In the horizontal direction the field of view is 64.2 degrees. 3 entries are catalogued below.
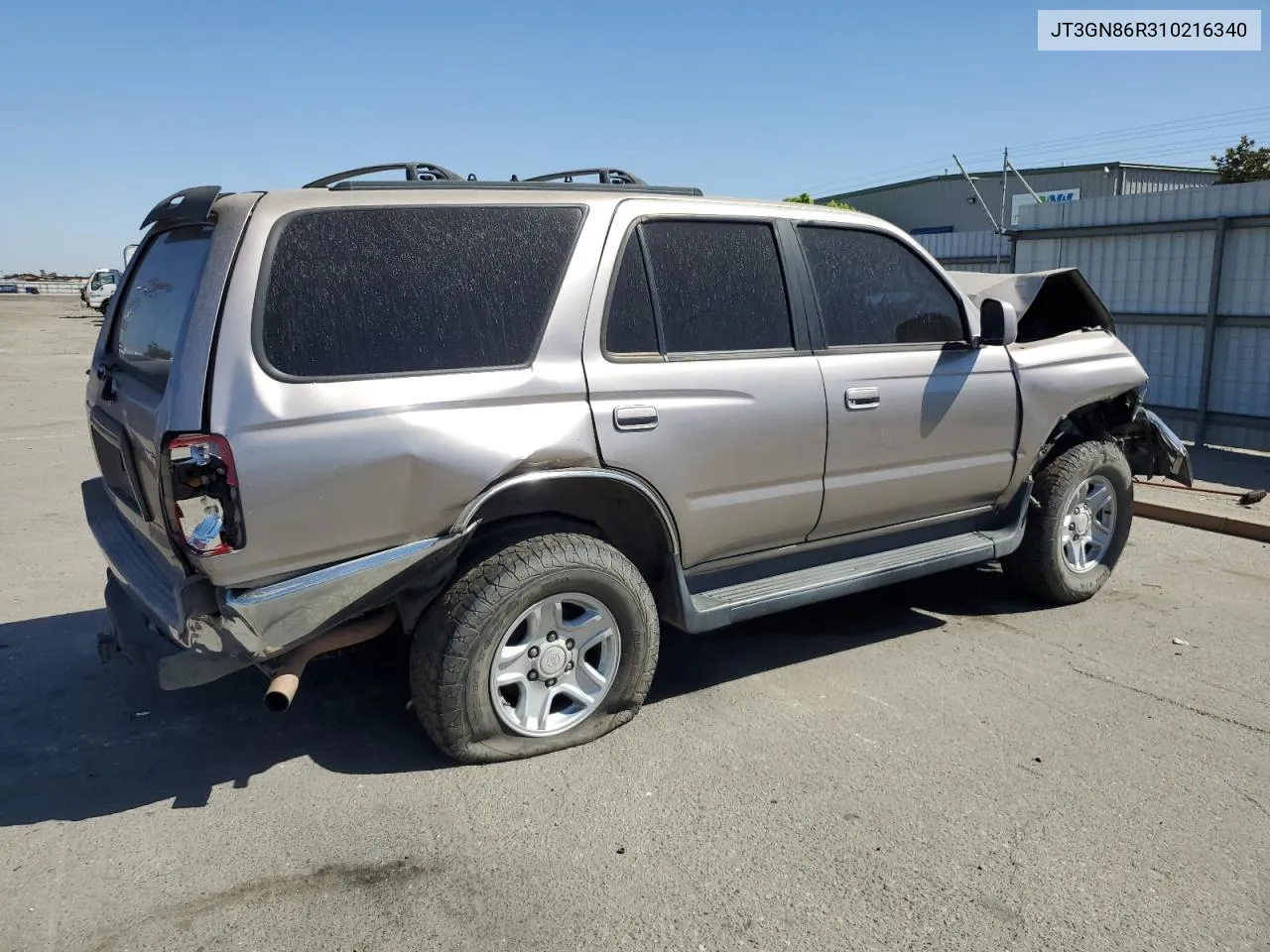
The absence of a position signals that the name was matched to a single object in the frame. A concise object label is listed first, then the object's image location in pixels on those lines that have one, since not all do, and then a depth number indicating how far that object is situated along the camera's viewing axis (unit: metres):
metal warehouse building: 36.97
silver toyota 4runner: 3.15
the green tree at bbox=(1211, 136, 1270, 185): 30.47
